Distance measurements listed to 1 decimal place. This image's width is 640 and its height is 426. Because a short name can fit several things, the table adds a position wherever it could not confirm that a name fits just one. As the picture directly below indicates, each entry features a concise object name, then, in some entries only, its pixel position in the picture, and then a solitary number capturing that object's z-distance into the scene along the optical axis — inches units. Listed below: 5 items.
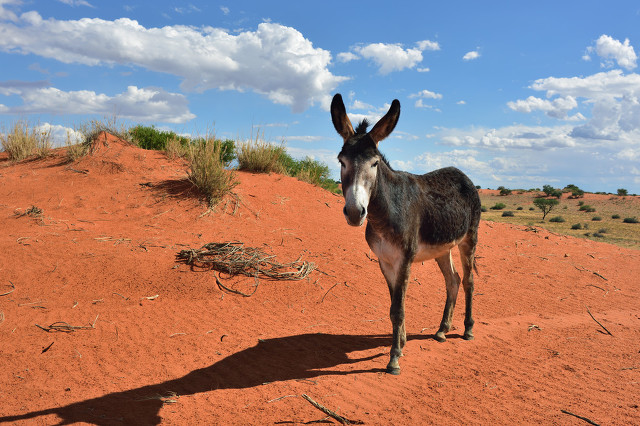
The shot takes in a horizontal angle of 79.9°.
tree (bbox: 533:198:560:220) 1290.6
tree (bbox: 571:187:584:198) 1837.5
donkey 154.8
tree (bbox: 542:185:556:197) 1857.8
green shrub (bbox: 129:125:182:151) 645.3
